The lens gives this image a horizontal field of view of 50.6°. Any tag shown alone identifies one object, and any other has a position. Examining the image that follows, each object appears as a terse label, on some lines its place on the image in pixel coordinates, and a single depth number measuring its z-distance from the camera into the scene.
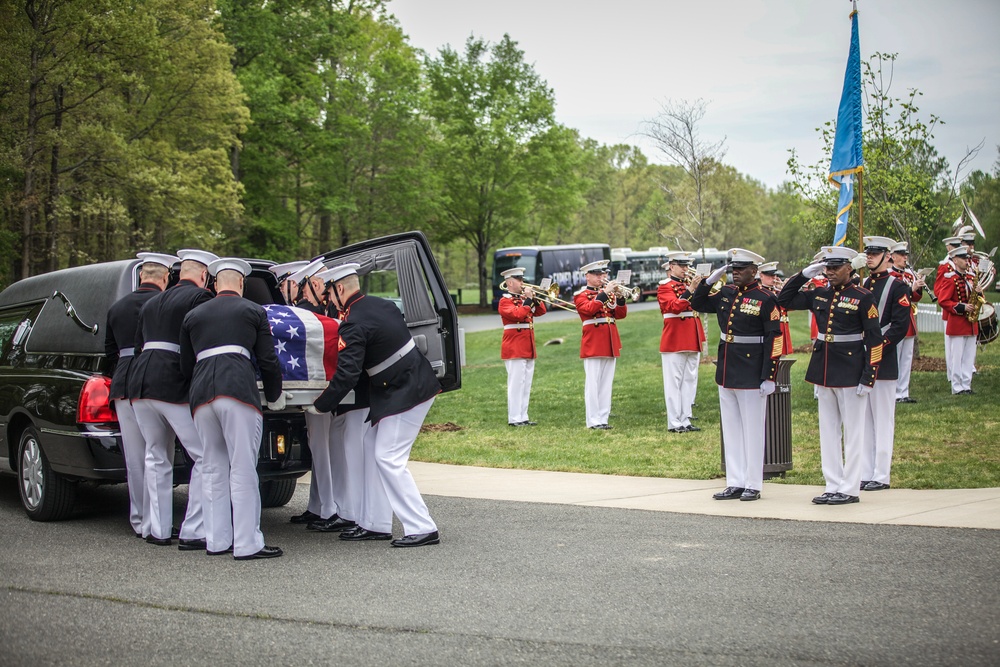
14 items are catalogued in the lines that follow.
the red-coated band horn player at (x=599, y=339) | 13.83
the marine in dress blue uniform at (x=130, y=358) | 7.64
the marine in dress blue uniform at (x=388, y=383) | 7.21
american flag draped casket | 7.64
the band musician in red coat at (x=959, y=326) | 14.68
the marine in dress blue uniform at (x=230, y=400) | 6.98
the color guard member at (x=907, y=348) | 14.02
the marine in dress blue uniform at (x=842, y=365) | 8.51
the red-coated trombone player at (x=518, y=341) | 14.49
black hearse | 7.82
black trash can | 9.52
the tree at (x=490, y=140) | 46.88
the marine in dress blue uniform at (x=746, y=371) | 8.83
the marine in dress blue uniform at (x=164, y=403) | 7.34
